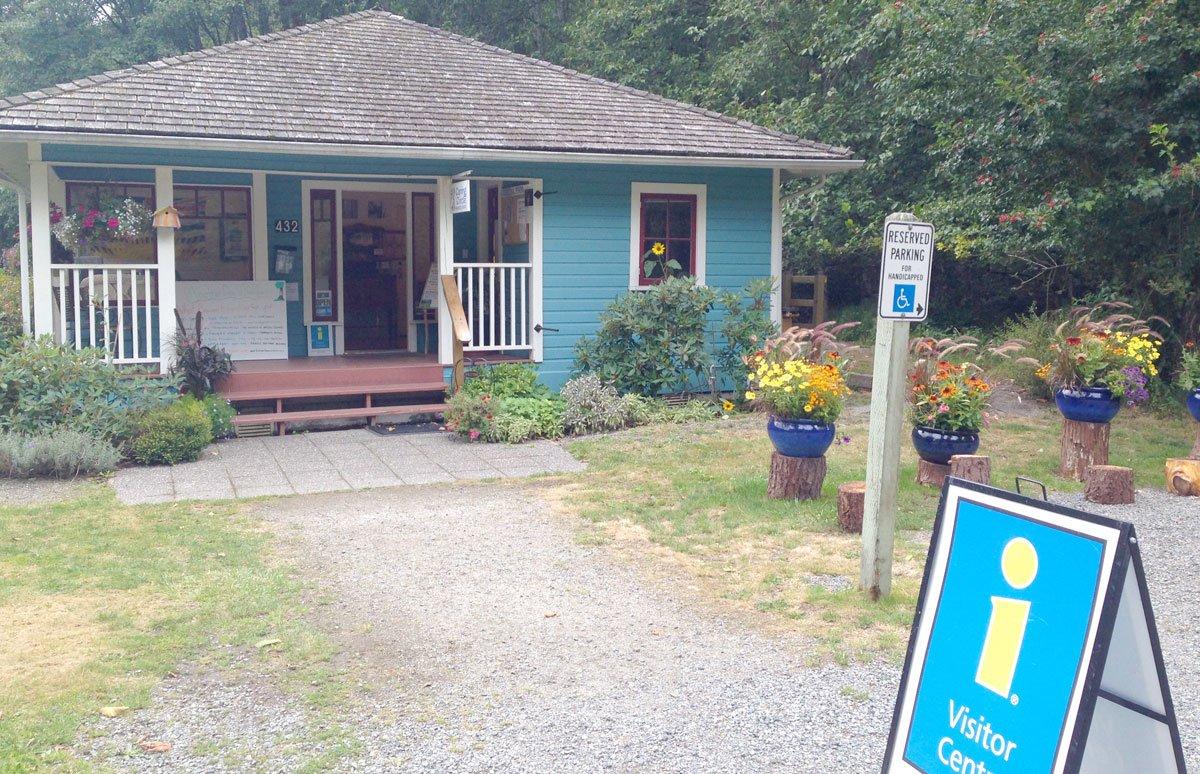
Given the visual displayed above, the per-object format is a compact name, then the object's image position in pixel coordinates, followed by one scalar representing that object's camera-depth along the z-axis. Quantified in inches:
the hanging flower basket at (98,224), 446.3
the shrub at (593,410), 457.1
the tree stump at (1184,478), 348.5
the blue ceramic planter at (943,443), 333.4
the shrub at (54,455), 357.7
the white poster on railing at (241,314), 517.0
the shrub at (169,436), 384.8
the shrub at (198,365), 436.1
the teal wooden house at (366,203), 440.5
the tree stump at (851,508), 288.8
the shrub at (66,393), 380.5
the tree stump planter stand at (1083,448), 366.9
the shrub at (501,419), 440.5
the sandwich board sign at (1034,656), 120.5
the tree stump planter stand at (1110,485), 334.0
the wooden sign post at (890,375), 215.9
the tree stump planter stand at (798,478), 323.9
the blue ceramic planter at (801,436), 315.0
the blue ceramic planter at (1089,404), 362.0
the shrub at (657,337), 486.6
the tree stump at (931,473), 340.2
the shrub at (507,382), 477.4
